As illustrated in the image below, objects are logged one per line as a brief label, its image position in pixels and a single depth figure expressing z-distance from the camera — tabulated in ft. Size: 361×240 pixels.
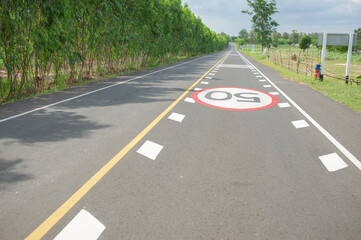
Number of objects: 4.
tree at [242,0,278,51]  211.20
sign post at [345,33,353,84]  48.01
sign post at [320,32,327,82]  48.34
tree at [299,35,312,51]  347.56
